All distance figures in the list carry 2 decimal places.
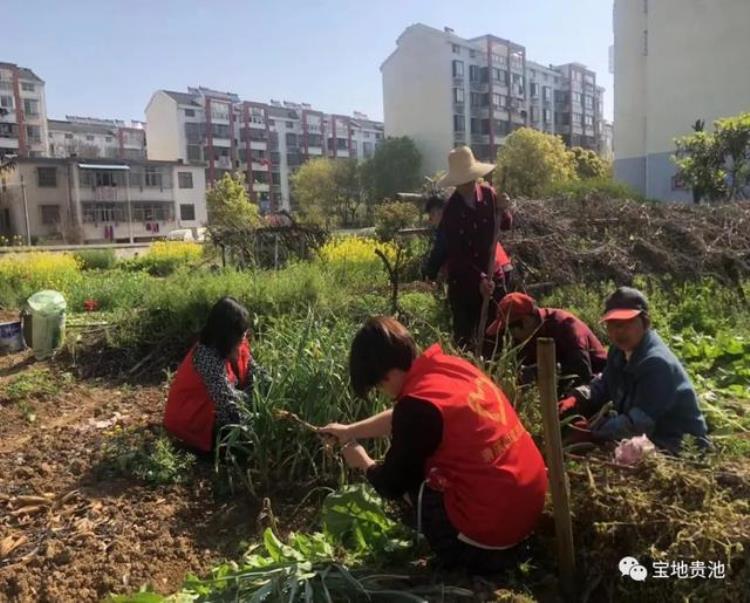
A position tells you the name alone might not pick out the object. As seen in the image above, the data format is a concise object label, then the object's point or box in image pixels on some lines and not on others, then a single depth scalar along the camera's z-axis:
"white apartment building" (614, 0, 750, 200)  27.84
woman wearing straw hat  4.43
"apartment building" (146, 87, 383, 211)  67.81
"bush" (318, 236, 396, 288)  7.94
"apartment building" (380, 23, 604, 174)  59.16
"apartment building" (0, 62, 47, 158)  60.56
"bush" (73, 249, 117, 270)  15.66
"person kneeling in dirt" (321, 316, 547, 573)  2.05
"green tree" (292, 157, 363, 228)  50.06
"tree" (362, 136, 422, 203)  51.00
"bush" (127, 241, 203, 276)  14.91
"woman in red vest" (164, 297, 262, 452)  3.59
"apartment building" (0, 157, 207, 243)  43.12
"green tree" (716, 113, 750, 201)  16.69
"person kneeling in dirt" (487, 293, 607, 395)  3.72
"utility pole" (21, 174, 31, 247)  40.84
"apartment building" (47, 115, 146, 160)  72.75
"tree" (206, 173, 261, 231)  43.47
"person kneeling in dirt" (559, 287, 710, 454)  2.75
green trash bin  6.66
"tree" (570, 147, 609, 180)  41.56
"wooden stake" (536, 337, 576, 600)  1.95
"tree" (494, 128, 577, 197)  34.78
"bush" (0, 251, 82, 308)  9.95
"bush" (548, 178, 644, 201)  15.01
